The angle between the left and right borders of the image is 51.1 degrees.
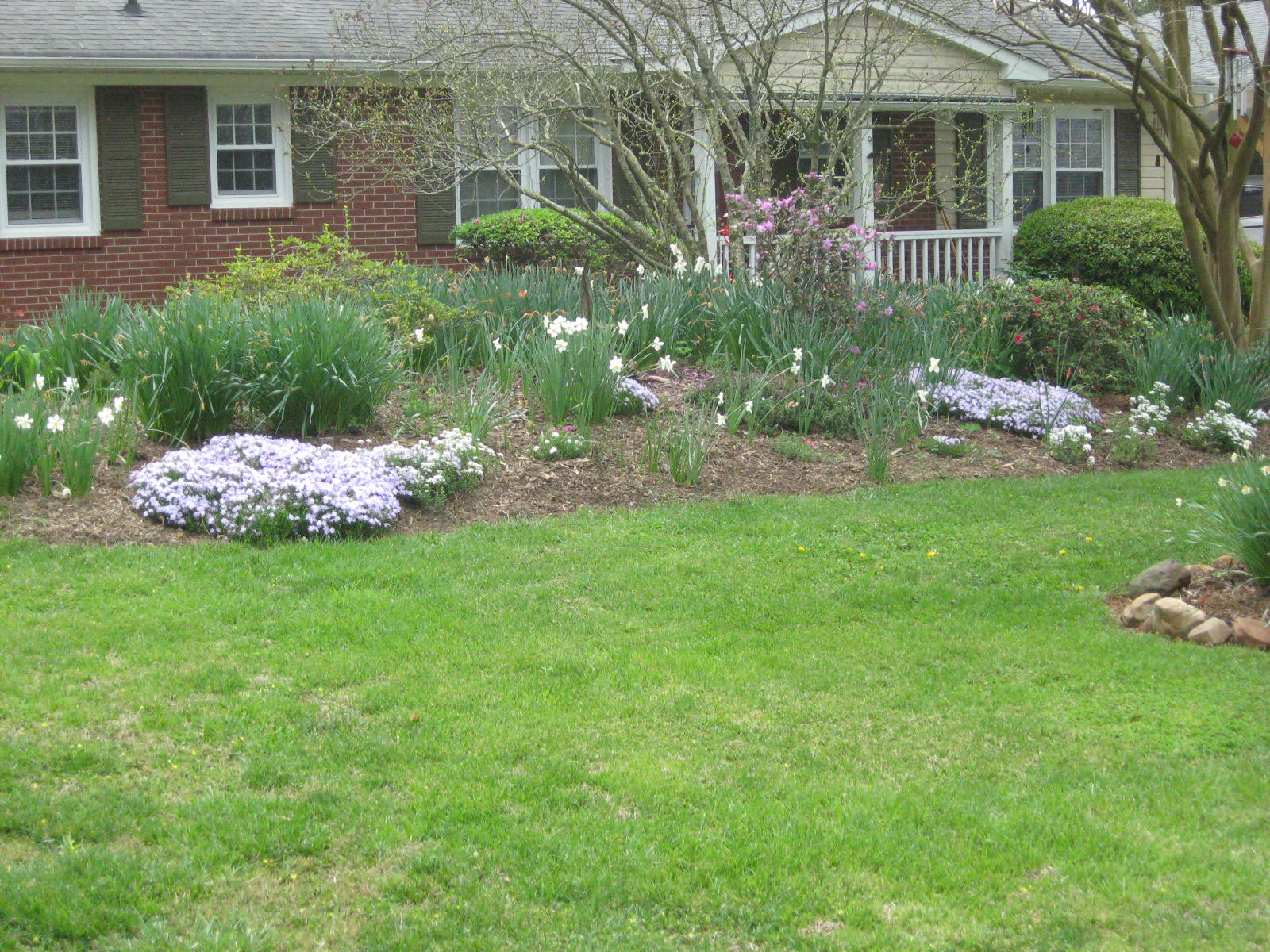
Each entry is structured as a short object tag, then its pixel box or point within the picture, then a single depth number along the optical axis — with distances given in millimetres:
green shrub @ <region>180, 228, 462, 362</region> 9516
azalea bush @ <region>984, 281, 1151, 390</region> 10727
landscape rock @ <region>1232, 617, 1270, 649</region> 5250
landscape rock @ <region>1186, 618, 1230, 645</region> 5312
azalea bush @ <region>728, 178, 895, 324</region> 10016
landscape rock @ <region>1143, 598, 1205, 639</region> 5383
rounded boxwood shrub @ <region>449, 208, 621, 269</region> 14859
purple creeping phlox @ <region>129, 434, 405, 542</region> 6645
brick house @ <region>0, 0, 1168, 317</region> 14742
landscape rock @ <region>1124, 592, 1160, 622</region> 5578
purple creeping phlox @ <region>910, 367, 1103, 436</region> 9625
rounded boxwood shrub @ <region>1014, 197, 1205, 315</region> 14773
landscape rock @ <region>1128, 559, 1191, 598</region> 5820
